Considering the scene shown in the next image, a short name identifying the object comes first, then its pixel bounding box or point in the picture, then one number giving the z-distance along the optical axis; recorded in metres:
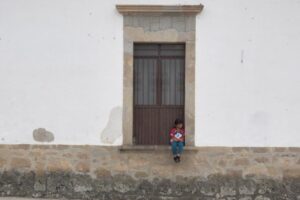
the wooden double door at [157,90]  10.44
